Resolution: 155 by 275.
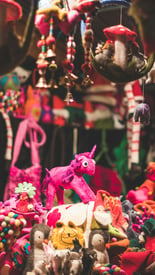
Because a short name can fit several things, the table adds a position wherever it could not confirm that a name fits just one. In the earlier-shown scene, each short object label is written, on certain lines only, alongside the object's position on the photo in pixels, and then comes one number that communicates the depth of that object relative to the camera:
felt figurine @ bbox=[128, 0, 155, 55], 0.86
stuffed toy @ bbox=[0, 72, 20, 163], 2.43
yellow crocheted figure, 1.24
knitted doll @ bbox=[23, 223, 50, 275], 1.28
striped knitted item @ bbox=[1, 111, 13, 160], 2.43
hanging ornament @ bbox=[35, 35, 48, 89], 1.08
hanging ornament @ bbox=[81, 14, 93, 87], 1.07
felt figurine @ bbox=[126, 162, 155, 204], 1.81
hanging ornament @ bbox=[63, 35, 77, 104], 1.14
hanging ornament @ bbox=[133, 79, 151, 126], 1.41
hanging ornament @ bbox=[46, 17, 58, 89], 1.07
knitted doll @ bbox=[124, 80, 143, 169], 2.40
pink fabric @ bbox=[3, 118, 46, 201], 2.28
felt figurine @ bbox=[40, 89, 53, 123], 2.76
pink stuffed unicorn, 1.46
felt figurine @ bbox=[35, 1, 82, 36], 1.07
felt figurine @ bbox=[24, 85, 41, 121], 2.64
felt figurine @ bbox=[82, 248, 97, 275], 1.20
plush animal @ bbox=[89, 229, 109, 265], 1.25
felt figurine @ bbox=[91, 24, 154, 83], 1.12
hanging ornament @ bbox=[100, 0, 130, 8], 1.26
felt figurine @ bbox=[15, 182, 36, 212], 1.41
